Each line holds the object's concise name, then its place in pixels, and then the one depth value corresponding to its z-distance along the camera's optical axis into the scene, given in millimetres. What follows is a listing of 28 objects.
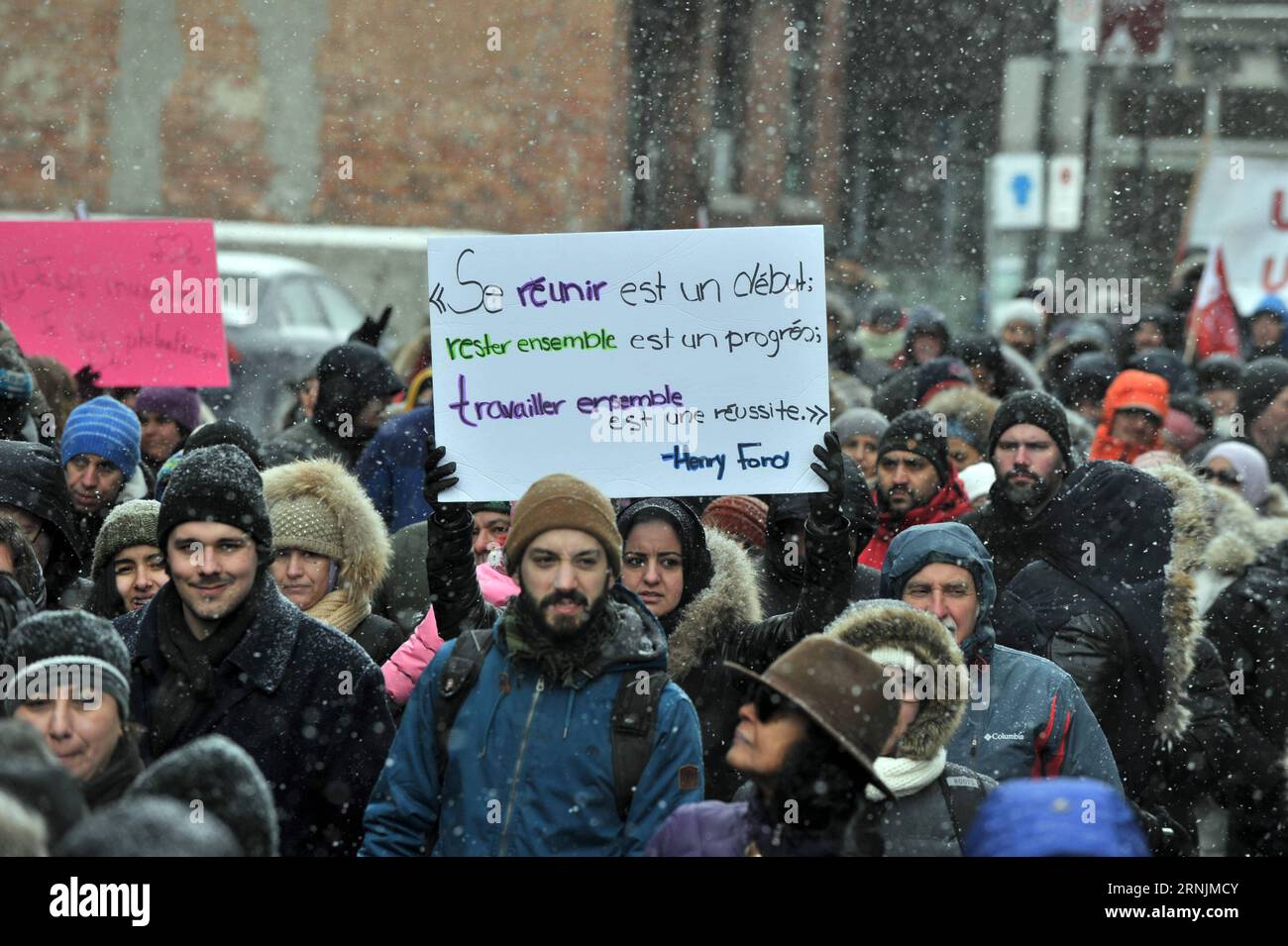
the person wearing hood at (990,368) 9906
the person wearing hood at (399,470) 6961
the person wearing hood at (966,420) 7543
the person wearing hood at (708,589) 4676
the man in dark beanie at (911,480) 6449
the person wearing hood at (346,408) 7477
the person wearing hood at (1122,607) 5254
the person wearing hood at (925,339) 11086
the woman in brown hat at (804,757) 3477
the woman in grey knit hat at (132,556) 5285
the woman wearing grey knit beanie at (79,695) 3770
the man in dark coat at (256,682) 4230
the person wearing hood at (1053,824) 2896
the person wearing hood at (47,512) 5398
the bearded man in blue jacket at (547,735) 3963
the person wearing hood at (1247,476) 7680
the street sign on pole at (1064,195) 18516
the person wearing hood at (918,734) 3840
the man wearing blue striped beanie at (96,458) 6211
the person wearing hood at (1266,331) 11781
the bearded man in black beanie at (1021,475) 6219
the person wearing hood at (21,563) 4922
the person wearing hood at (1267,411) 8641
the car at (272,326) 14492
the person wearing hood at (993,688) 4508
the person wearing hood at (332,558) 5207
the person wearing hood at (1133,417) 8016
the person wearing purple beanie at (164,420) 7406
